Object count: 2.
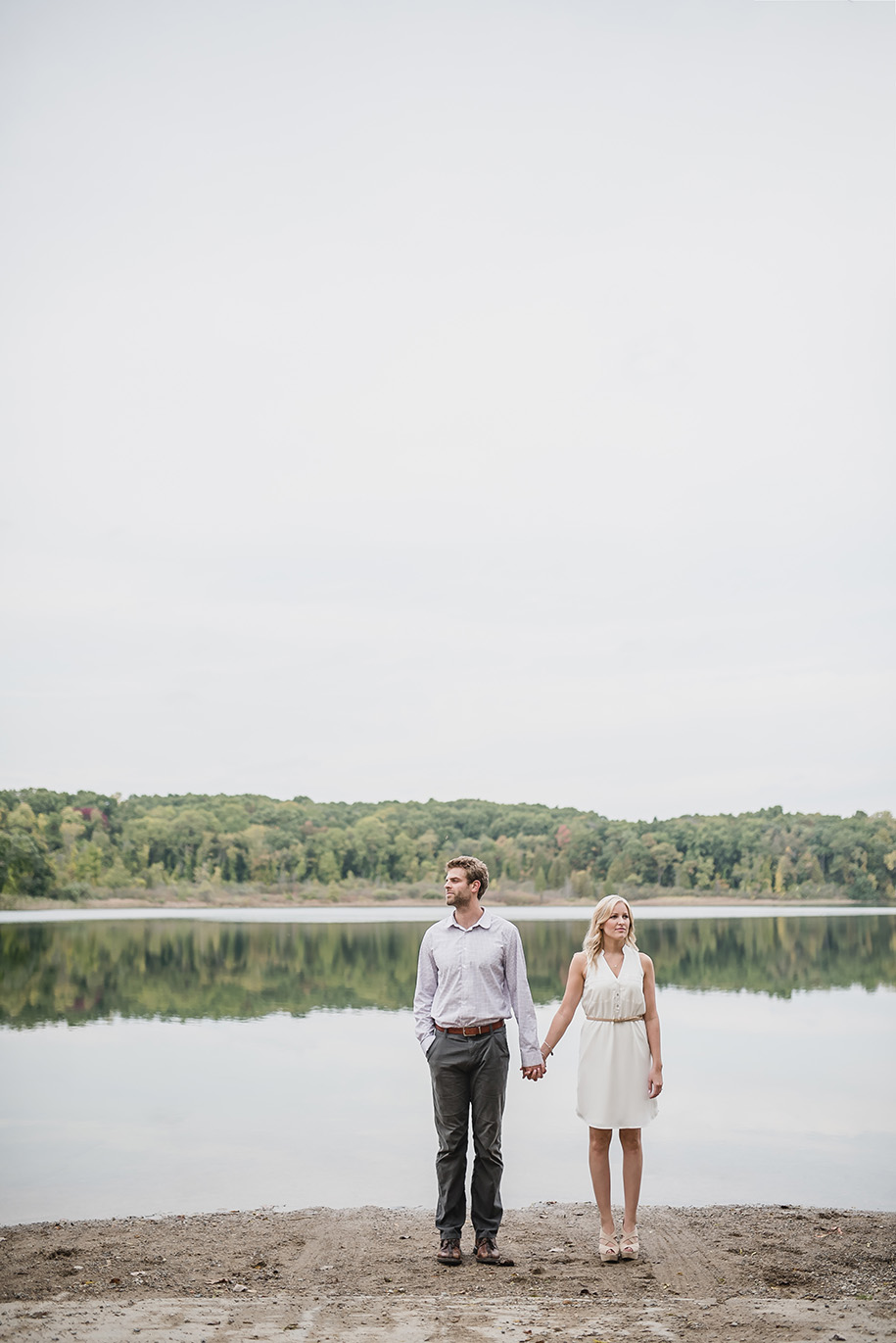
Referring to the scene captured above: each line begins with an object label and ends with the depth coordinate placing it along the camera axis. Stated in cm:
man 578
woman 575
